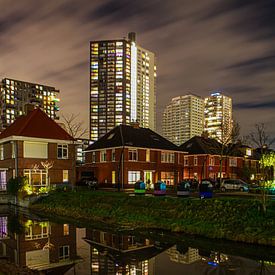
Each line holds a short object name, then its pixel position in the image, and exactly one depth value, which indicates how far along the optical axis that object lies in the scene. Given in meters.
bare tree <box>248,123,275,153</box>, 28.12
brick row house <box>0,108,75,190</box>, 42.16
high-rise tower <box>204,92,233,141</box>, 158.60
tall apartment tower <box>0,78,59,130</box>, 174.38
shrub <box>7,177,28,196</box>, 37.62
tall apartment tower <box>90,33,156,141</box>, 181.50
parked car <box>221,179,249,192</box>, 45.91
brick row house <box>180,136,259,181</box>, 61.78
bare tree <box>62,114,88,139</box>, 46.96
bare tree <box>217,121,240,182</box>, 48.50
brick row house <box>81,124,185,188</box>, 49.38
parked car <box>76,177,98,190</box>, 48.02
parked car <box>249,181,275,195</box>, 35.16
